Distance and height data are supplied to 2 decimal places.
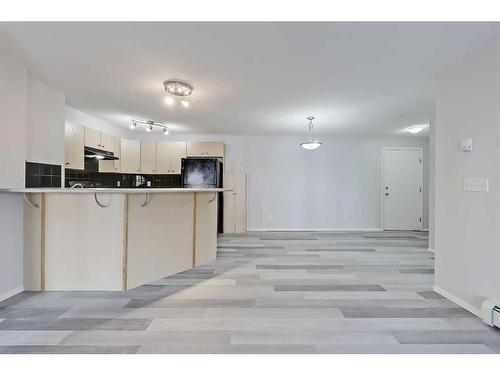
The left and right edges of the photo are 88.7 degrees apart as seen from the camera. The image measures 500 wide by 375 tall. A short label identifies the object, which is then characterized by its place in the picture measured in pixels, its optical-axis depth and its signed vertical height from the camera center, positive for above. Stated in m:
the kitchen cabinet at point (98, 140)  4.14 +0.82
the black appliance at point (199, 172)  5.23 +0.32
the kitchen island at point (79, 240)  2.50 -0.53
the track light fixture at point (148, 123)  4.51 +1.19
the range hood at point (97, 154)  4.18 +0.56
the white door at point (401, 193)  6.15 -0.08
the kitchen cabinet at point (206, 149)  5.67 +0.86
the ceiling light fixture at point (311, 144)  4.44 +0.78
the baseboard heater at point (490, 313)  1.86 -0.92
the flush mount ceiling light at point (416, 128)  4.83 +1.18
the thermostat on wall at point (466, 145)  2.18 +0.39
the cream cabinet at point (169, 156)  5.62 +0.69
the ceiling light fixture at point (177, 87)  2.88 +1.16
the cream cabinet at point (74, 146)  3.64 +0.59
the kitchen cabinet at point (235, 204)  5.80 -0.37
